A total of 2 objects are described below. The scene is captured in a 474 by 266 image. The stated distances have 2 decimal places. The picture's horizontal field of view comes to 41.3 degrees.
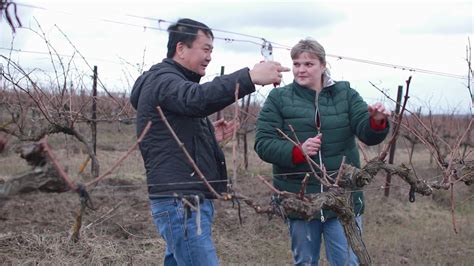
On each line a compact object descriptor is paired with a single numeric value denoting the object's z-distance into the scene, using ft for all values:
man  8.10
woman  10.94
